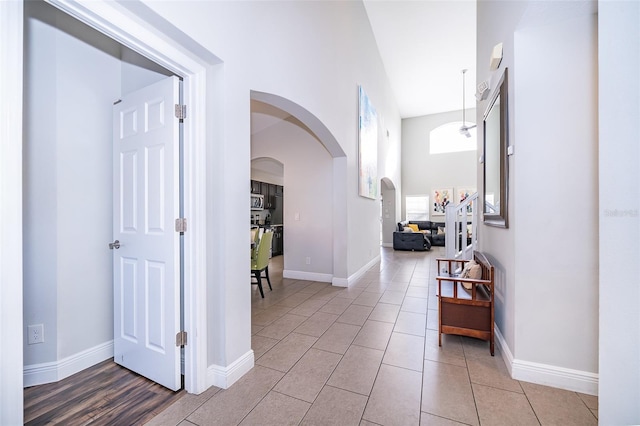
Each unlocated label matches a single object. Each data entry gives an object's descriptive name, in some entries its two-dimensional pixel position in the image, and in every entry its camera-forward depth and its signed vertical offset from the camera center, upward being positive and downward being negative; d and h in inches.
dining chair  153.1 -26.9
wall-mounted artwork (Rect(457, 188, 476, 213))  386.7 +28.7
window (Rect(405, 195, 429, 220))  415.8 +7.3
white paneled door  70.4 -6.2
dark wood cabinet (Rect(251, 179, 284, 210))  304.6 +25.5
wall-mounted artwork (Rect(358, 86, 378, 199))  192.7 +50.8
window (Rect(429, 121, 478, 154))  398.0 +110.8
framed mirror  84.8 +19.9
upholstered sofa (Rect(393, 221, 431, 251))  332.5 -35.3
